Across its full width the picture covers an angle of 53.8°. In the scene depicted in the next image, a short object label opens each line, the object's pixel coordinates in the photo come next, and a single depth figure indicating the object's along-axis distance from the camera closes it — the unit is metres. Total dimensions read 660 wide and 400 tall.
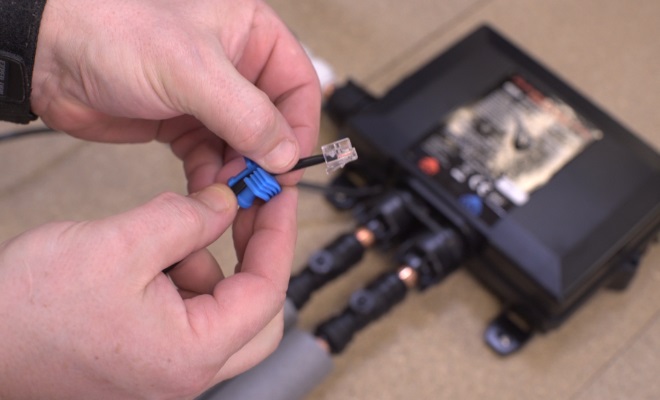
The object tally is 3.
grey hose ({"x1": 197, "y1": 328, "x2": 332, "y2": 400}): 0.54
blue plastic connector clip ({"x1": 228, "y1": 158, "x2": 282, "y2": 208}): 0.46
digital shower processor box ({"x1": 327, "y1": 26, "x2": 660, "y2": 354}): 0.62
